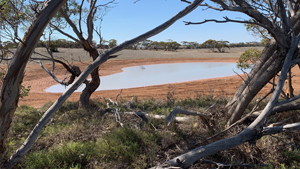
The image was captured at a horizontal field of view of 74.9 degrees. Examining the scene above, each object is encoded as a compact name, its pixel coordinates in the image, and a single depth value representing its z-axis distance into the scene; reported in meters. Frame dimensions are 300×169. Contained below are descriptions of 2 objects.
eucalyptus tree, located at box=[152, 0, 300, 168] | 3.07
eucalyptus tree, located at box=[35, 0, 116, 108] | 5.95
